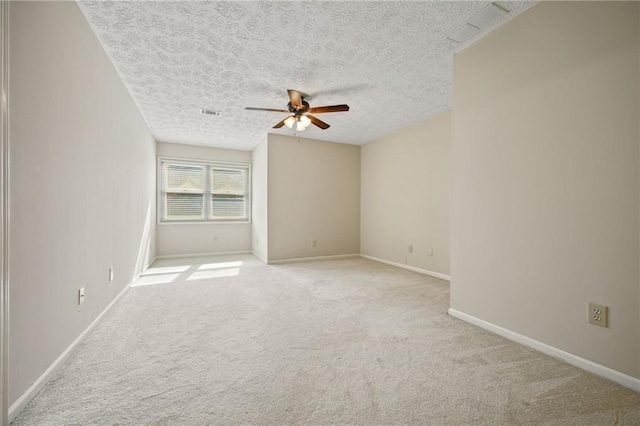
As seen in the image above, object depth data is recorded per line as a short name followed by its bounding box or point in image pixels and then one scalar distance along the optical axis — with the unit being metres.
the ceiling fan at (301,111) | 3.02
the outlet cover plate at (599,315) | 1.58
